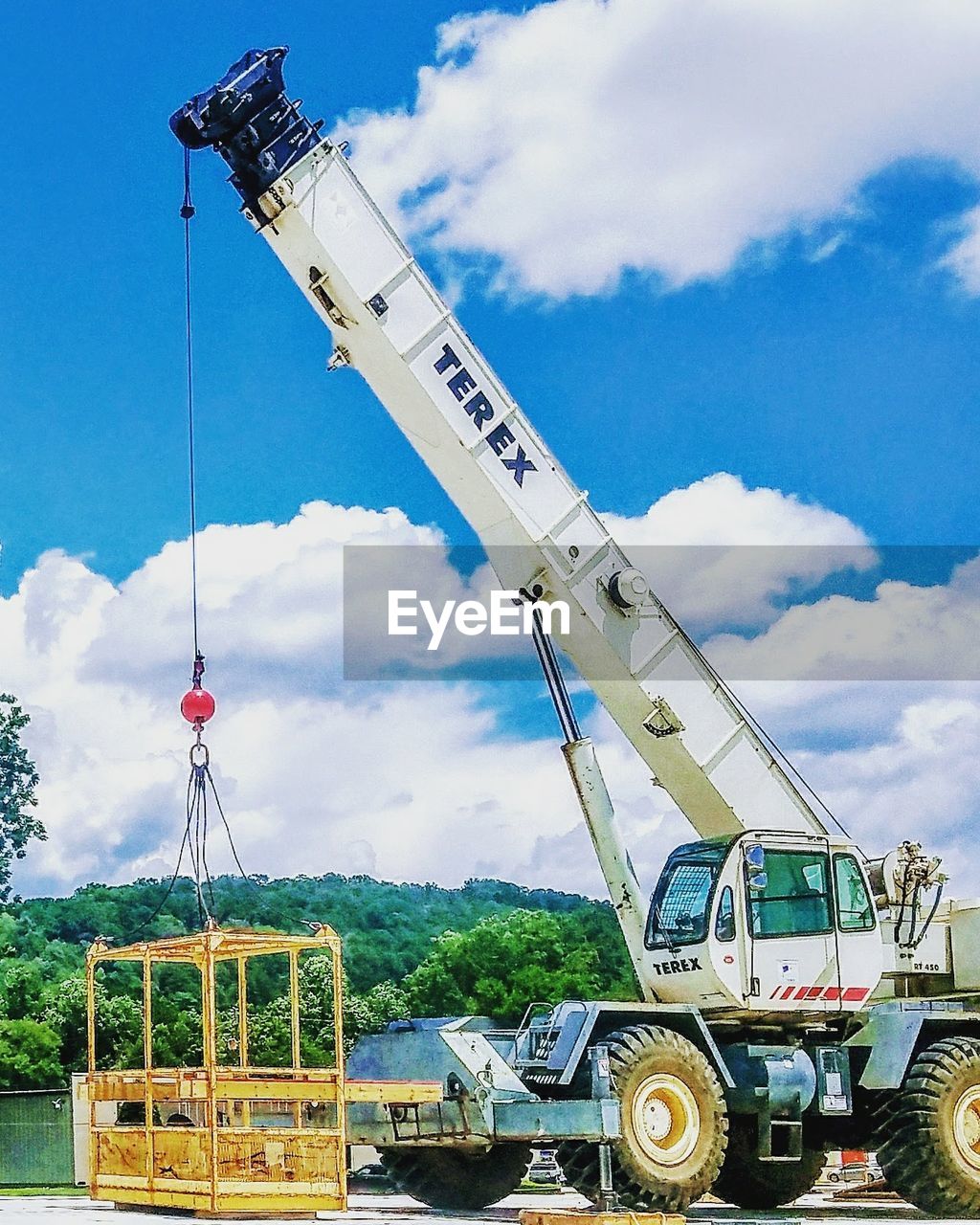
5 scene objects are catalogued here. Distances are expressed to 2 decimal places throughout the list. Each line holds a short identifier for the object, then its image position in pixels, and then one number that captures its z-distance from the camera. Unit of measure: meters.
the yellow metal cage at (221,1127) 13.48
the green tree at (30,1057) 40.41
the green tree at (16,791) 57.66
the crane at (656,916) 14.70
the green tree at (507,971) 42.75
